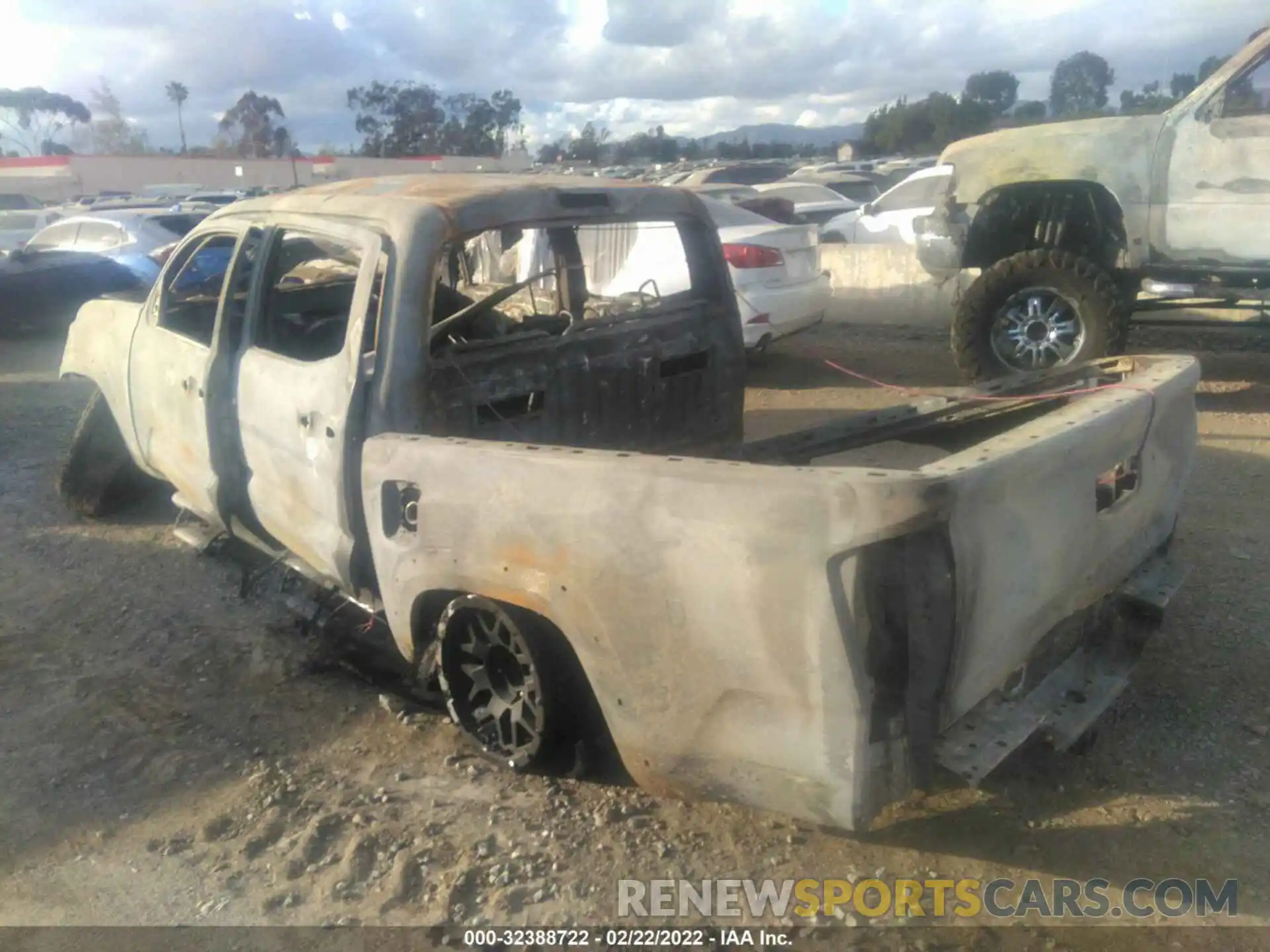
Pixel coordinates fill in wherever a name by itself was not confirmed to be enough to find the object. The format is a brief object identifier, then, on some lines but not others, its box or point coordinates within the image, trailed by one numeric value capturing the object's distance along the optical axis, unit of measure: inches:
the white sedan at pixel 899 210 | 536.7
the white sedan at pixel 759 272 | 324.8
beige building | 1668.3
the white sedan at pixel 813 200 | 679.7
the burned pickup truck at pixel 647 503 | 91.1
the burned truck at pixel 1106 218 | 266.5
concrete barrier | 438.9
